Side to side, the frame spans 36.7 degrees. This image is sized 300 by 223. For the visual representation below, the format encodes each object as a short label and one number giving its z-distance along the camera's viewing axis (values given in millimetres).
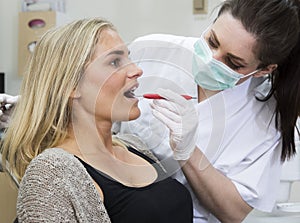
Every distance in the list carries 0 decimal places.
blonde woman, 1048
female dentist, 1269
